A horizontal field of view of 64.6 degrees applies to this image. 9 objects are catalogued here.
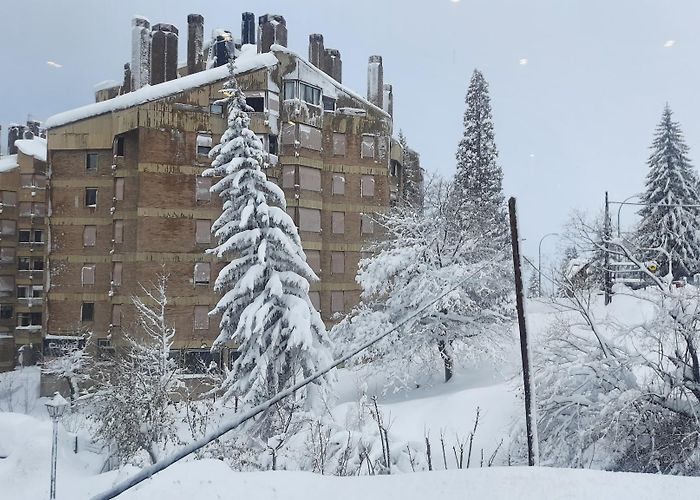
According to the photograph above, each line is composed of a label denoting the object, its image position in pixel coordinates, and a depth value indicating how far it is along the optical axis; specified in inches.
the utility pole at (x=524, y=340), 398.9
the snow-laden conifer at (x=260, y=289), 803.4
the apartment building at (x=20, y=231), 1895.9
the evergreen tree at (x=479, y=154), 1681.8
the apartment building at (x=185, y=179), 1305.4
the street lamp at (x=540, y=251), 1015.3
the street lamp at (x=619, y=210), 760.5
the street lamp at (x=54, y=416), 565.3
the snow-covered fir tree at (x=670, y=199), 1459.2
